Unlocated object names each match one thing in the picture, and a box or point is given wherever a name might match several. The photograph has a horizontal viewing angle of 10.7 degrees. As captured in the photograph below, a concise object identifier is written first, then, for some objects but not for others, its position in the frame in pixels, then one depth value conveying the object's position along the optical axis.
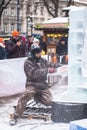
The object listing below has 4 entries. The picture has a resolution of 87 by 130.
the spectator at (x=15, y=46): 12.35
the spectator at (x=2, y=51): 11.80
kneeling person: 8.21
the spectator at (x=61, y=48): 16.84
